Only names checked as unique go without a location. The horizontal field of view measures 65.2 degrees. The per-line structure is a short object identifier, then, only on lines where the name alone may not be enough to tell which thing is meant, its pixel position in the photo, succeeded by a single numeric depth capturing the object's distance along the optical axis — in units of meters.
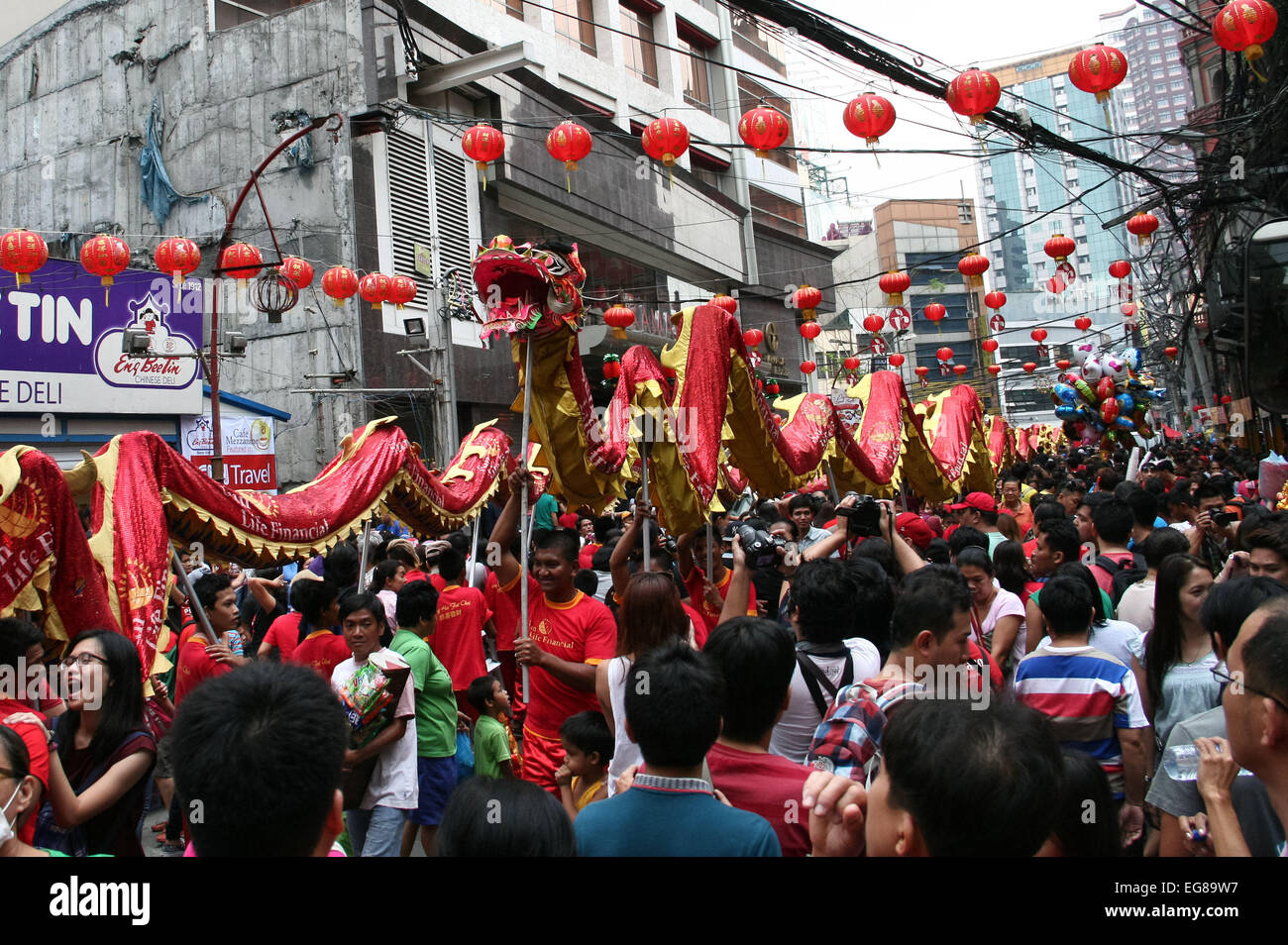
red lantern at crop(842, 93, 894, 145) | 8.00
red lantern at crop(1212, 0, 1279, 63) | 6.90
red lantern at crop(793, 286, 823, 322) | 15.16
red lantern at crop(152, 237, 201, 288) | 10.88
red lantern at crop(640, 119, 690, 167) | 8.91
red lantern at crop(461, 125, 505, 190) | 10.18
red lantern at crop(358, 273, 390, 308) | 12.46
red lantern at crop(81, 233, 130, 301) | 10.11
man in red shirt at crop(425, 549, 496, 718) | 5.31
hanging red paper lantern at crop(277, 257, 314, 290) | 12.11
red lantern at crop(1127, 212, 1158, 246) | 12.72
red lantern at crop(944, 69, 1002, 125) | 7.75
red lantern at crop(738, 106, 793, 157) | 8.30
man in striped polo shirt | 3.20
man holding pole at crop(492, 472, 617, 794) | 4.04
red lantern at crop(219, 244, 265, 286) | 11.20
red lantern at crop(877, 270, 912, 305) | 13.96
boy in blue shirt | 1.99
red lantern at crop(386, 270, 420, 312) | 12.62
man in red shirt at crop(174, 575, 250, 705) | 4.39
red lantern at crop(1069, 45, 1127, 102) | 7.58
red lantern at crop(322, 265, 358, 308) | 12.13
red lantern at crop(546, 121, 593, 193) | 8.89
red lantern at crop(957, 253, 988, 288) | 14.67
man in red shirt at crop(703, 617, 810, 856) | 2.31
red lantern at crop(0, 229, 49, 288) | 9.25
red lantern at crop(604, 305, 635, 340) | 16.39
